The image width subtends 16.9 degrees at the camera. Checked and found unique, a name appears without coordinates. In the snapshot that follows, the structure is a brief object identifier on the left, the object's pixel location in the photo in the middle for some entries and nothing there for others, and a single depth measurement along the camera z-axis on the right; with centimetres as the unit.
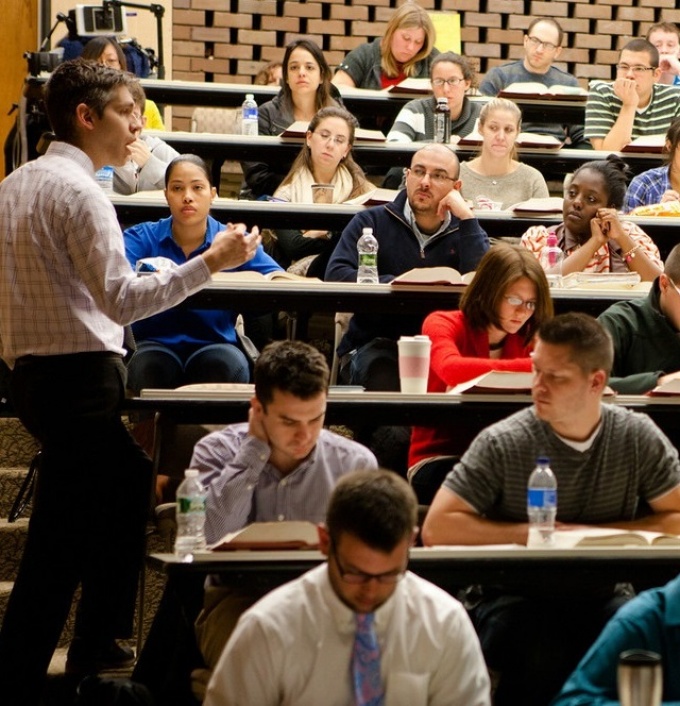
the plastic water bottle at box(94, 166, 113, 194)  824
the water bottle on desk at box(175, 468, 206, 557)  452
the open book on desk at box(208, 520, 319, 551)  427
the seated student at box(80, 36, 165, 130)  976
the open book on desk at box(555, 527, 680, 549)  444
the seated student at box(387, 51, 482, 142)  1006
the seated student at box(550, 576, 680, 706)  365
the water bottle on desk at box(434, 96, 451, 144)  988
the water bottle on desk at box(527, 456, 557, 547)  455
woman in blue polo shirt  658
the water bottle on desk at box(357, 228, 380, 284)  700
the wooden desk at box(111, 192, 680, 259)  760
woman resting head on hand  751
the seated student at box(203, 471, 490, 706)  363
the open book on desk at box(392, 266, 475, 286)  641
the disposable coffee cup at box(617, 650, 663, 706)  301
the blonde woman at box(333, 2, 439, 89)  1120
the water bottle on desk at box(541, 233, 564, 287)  729
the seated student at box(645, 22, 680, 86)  1199
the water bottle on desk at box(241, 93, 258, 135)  957
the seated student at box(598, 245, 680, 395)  628
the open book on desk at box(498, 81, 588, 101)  1063
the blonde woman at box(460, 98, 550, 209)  917
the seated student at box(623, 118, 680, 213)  890
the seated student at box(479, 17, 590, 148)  1148
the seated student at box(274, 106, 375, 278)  866
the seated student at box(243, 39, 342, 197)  1005
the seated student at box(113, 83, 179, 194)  862
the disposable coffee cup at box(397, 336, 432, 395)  575
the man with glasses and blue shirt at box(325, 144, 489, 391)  743
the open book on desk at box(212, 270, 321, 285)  639
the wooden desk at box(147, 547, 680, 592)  427
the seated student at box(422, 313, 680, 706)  471
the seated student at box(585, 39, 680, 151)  1037
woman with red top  597
